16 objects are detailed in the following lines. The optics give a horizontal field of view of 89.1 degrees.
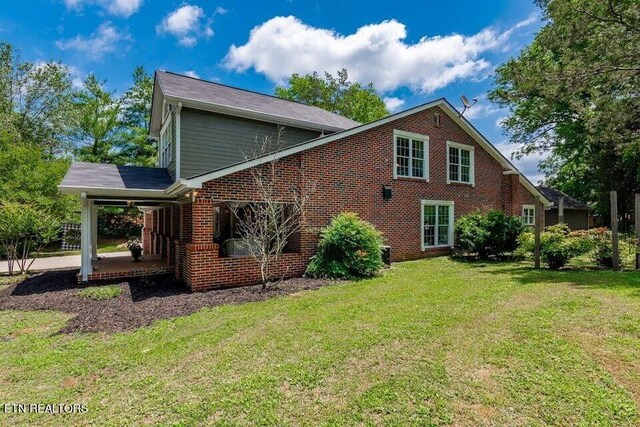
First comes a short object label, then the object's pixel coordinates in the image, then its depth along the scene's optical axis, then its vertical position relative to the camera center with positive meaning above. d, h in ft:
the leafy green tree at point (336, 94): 108.68 +41.91
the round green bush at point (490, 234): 40.40 -1.93
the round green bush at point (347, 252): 29.91 -3.14
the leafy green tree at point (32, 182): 39.06 +4.65
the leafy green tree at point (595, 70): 32.83 +16.75
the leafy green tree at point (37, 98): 70.90 +27.49
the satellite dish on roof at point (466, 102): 43.60 +15.74
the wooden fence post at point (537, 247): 33.27 -3.00
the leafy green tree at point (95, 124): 80.84 +24.16
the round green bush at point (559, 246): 31.86 -2.68
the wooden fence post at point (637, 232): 30.35 -1.26
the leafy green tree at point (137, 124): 82.02 +25.84
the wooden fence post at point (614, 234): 30.04 -1.42
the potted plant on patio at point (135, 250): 38.60 -3.70
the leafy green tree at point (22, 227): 33.09 -0.82
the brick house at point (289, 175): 27.61 +4.75
